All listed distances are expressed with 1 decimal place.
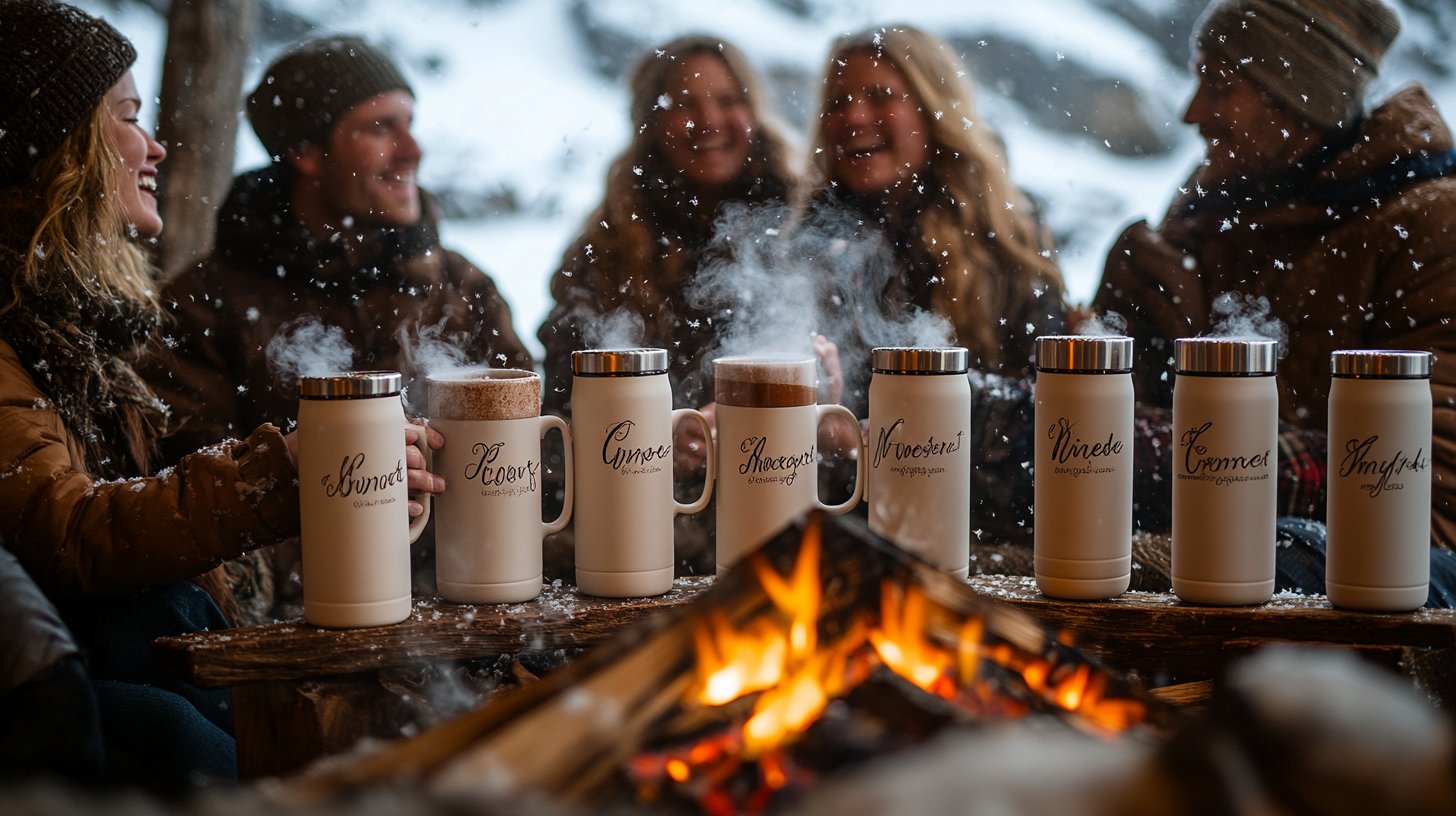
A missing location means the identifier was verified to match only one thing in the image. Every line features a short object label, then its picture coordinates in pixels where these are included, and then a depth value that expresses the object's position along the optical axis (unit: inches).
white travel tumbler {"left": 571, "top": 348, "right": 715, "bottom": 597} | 66.3
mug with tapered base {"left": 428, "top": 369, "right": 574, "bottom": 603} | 65.4
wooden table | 62.3
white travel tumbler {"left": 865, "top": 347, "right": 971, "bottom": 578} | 66.1
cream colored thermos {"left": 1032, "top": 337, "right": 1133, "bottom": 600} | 64.2
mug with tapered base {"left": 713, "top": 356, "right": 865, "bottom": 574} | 66.7
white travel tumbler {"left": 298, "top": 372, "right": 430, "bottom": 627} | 60.4
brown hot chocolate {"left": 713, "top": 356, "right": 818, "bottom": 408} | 66.4
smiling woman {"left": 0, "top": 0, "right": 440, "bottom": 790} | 65.1
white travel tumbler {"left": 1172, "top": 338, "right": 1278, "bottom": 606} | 62.1
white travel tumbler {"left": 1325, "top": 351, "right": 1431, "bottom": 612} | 60.7
